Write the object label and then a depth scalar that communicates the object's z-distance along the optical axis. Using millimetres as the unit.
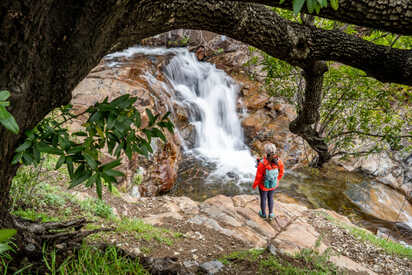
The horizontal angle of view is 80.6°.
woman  5242
